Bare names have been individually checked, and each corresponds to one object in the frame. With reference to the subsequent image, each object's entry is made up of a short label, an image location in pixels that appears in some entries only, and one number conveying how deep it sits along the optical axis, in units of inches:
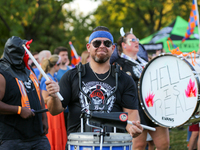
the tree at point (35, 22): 661.3
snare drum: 100.7
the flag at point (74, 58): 399.5
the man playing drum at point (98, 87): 126.5
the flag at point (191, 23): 446.9
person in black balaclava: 137.9
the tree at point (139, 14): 980.3
